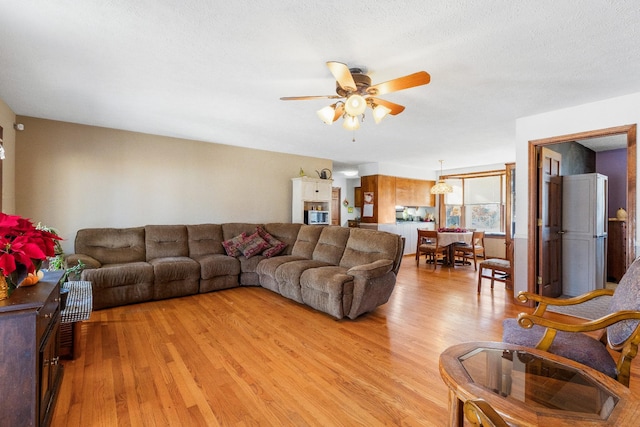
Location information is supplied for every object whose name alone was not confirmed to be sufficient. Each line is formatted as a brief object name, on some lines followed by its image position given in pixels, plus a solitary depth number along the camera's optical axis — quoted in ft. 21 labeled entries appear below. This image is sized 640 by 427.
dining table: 19.35
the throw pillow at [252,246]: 15.35
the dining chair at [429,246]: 19.61
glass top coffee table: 3.53
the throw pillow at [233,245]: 15.43
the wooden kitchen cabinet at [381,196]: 24.20
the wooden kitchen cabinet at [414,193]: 25.70
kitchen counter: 24.70
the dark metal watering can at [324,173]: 21.89
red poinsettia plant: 4.21
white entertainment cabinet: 19.89
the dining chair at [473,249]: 19.67
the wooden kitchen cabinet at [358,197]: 26.32
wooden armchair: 5.06
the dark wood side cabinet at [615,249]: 16.43
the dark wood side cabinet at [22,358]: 4.33
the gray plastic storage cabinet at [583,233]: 13.16
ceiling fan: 6.91
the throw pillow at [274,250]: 15.51
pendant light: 23.33
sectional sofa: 10.74
